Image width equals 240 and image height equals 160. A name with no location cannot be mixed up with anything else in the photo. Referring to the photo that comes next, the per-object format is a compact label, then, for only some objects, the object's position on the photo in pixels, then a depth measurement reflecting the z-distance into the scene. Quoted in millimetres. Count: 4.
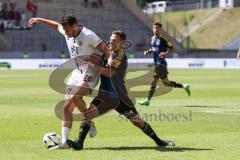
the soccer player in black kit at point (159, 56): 19984
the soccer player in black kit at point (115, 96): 10852
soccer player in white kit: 11039
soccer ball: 10953
